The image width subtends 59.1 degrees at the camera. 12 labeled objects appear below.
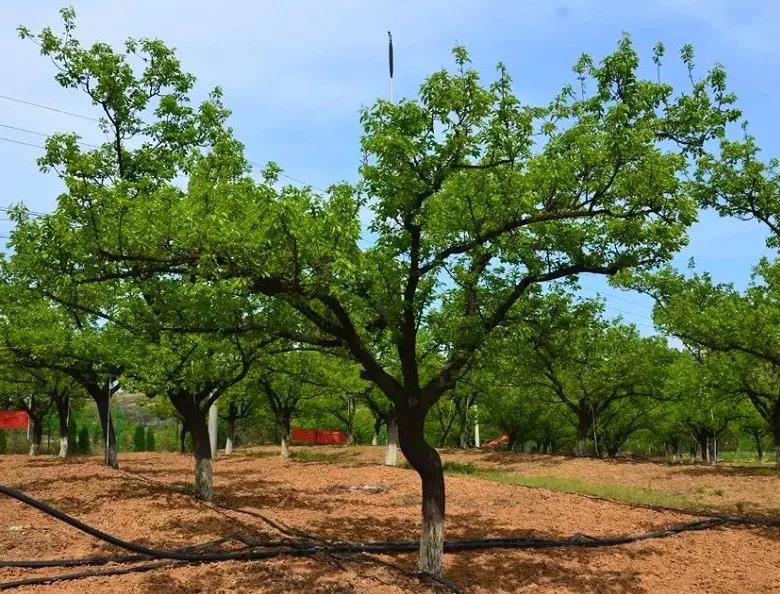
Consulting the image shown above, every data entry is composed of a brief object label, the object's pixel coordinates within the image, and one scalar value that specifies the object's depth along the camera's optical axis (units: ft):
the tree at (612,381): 98.84
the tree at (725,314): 54.03
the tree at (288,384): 62.07
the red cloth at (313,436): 181.57
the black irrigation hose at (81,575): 24.95
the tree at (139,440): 135.44
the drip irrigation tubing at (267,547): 27.37
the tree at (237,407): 100.41
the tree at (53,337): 45.44
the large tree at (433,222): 22.95
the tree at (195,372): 39.88
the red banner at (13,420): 131.54
